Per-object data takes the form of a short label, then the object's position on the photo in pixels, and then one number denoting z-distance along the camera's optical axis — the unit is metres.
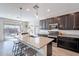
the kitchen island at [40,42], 1.08
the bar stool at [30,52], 1.11
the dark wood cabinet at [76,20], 1.25
